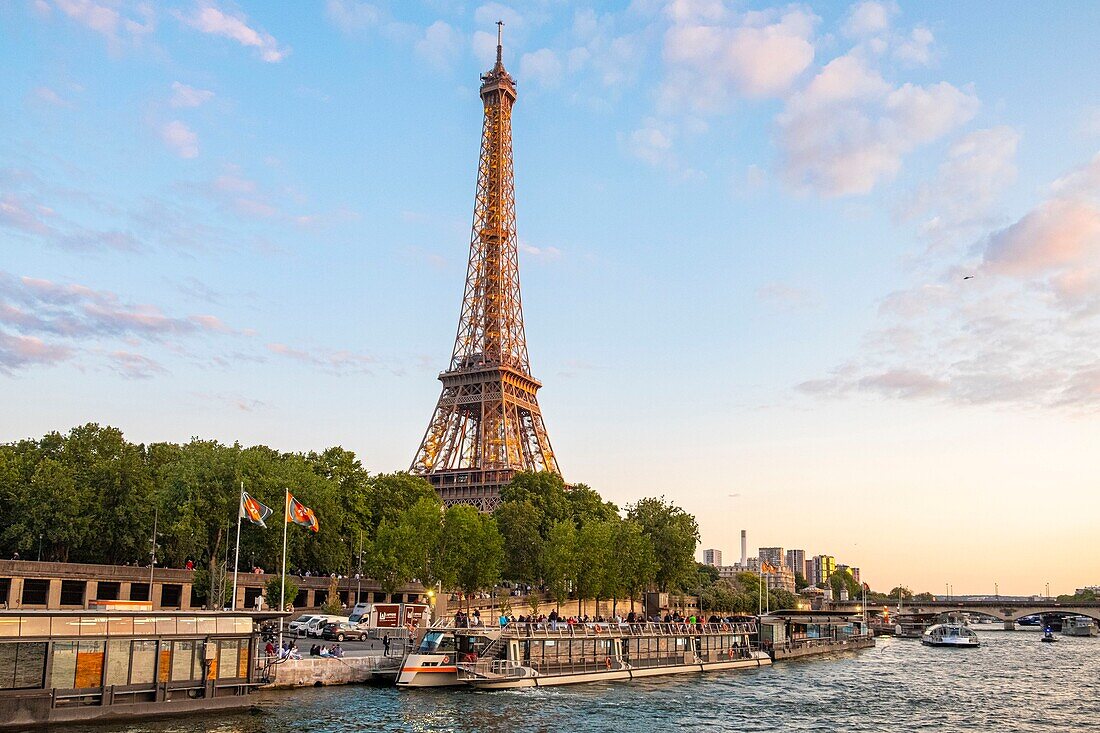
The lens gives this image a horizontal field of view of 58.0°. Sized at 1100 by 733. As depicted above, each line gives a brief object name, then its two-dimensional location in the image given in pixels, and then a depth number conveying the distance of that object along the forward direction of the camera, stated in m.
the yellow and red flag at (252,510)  51.70
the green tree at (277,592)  79.31
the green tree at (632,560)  107.62
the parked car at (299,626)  65.93
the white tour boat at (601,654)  53.59
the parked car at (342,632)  63.69
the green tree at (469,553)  94.86
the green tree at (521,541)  114.88
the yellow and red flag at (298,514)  54.84
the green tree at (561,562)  101.94
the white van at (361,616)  67.69
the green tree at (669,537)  118.81
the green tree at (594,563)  103.50
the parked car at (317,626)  65.31
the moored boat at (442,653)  51.09
